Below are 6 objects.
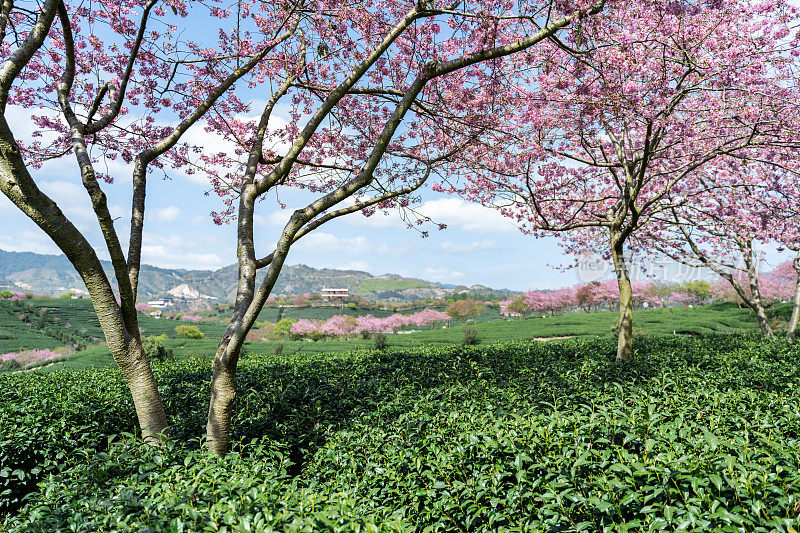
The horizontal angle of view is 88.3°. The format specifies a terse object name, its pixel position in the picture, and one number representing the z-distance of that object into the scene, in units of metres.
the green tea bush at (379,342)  14.58
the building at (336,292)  107.56
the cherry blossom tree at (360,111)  4.93
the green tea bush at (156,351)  12.73
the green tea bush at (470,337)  17.83
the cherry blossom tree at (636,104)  6.42
